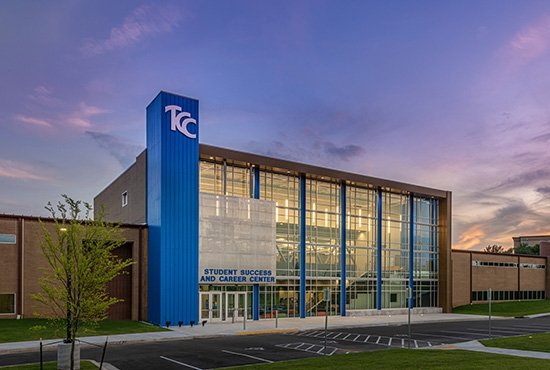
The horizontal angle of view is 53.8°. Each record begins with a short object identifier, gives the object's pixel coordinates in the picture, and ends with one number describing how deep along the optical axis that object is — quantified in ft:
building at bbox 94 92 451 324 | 127.65
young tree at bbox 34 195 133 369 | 55.26
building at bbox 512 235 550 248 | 461.78
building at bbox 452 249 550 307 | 212.64
